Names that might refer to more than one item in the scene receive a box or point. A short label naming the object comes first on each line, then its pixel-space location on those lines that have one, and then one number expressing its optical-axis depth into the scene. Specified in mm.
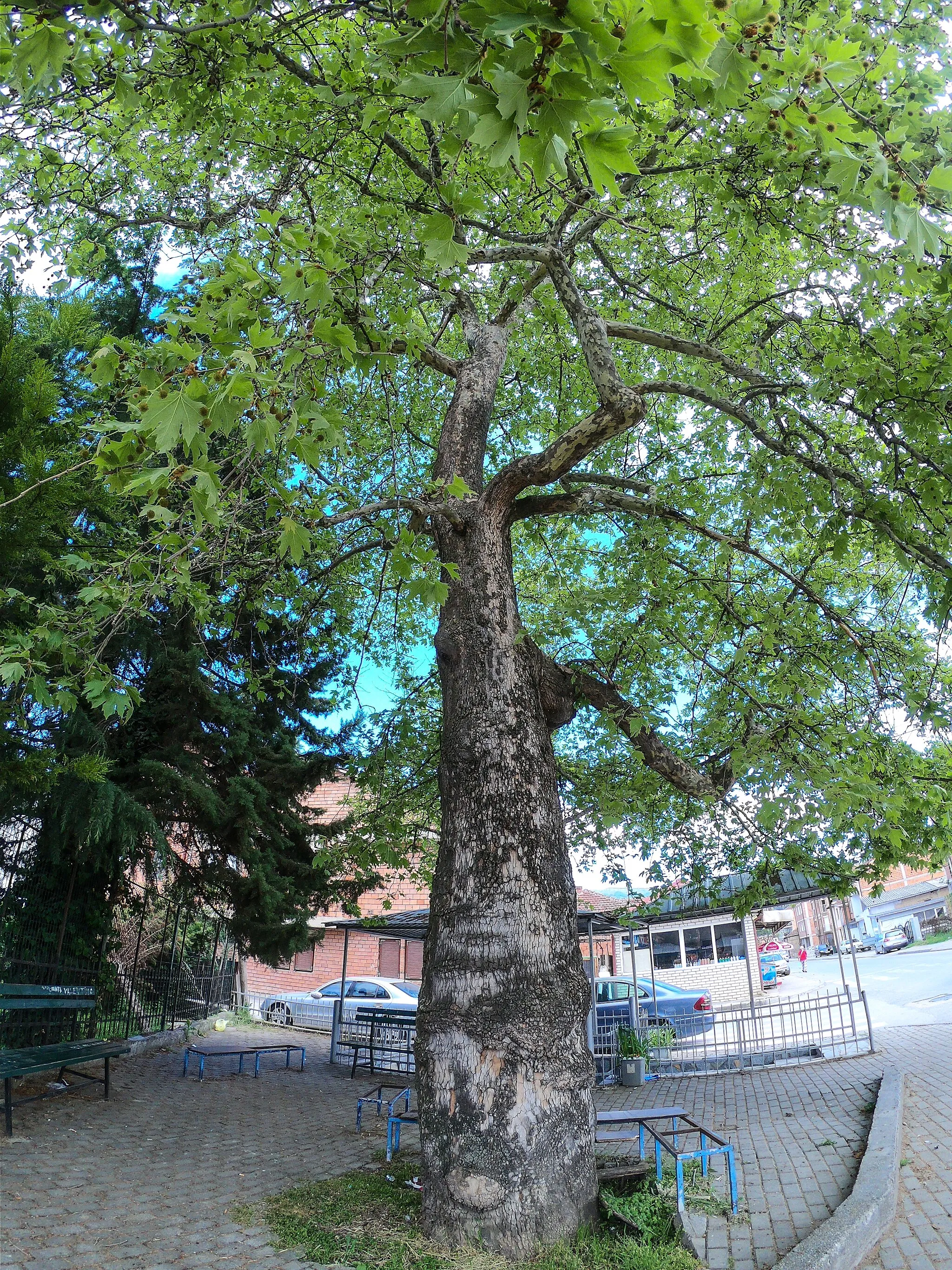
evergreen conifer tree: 5887
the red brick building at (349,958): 24109
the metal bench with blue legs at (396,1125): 6664
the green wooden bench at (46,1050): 6727
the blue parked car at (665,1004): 16297
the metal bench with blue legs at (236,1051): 10930
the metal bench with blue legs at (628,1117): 5973
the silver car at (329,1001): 18781
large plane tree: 2898
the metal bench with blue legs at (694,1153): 5277
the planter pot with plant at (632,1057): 13539
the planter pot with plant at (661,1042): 15078
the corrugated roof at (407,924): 13797
